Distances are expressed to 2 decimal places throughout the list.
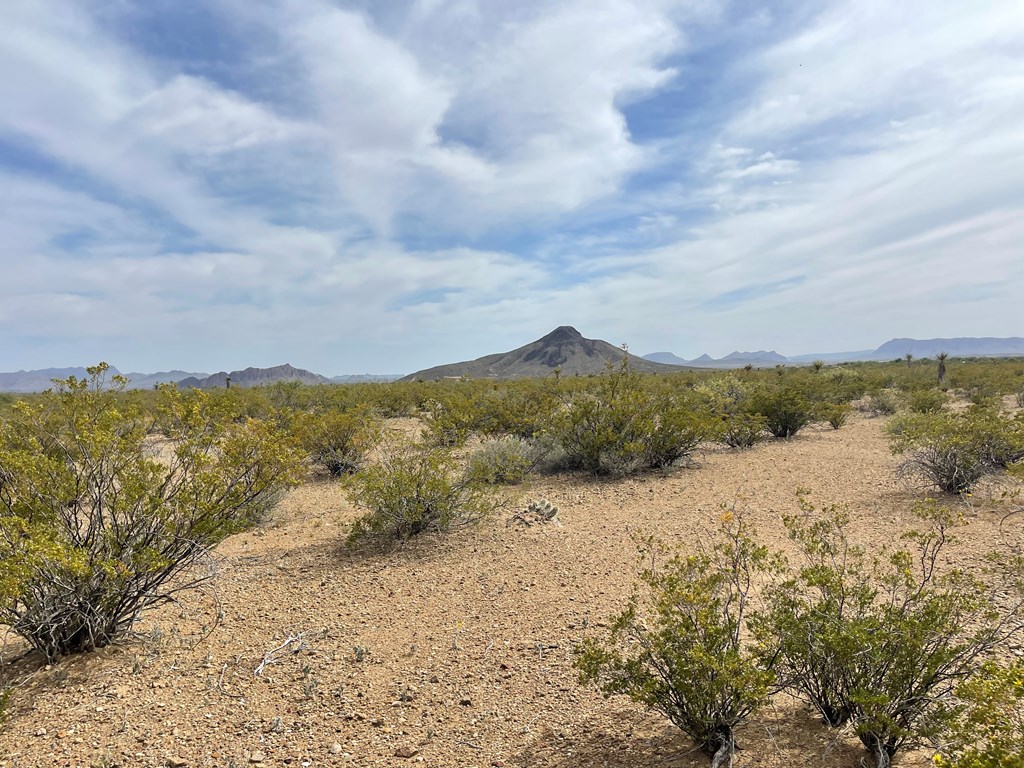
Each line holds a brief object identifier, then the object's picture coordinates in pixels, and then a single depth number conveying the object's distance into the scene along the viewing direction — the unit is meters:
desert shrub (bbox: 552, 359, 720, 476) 10.95
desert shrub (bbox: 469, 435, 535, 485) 8.50
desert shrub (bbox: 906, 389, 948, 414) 16.27
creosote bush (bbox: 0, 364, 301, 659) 4.30
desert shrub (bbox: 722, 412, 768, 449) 13.66
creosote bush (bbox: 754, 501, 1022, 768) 2.89
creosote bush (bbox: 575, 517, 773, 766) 2.92
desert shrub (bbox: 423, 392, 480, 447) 9.42
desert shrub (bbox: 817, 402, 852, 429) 15.73
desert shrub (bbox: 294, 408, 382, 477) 11.38
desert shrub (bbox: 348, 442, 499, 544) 7.38
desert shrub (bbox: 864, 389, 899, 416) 19.11
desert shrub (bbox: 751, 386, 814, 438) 14.76
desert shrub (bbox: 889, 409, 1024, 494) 8.57
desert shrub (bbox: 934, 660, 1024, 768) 1.93
